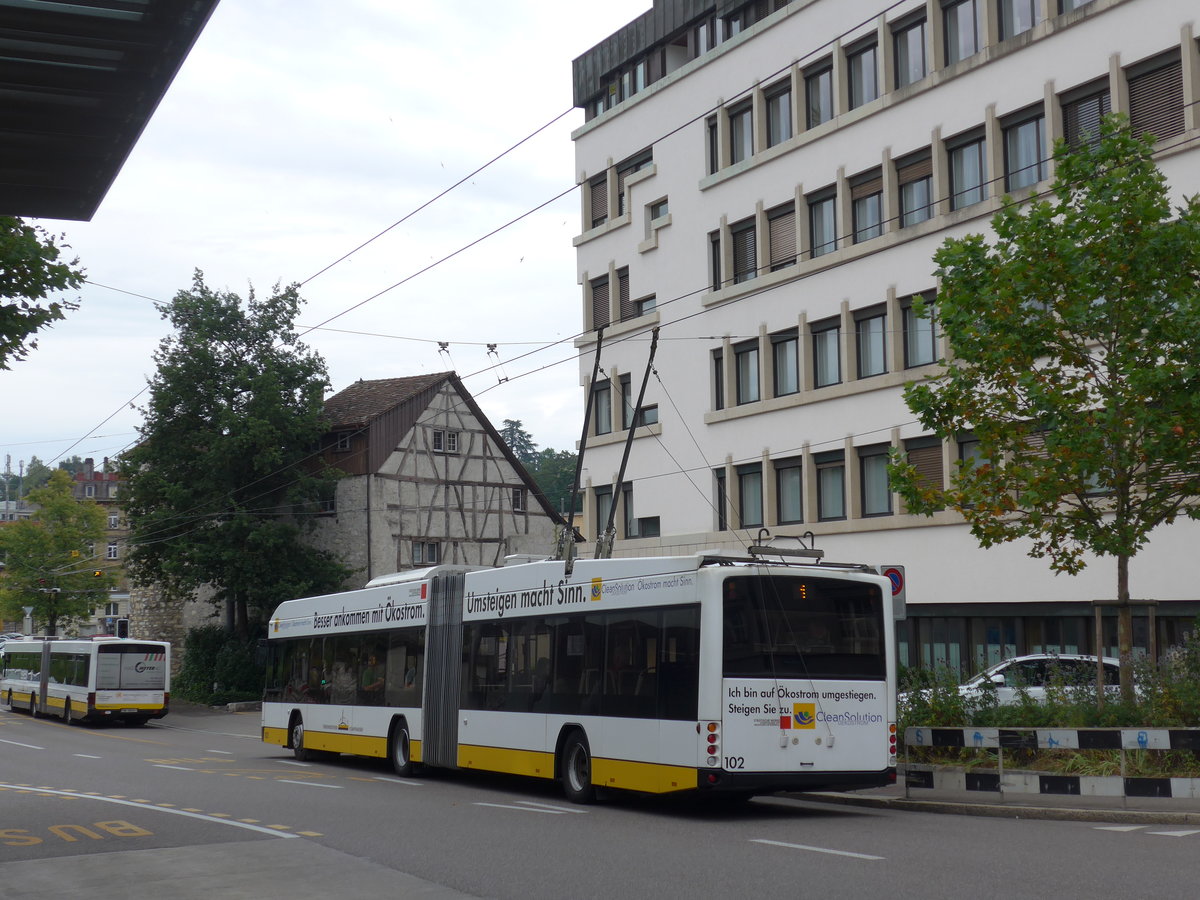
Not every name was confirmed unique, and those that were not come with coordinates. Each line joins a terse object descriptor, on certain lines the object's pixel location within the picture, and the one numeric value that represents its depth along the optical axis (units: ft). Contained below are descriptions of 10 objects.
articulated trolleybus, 50.83
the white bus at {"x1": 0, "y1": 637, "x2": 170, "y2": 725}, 141.69
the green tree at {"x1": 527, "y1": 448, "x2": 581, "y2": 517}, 353.57
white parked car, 61.46
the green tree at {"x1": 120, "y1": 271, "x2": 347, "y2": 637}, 169.89
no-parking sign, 58.49
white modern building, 90.02
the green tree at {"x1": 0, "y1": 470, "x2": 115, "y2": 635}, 258.78
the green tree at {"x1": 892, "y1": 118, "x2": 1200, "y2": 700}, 57.31
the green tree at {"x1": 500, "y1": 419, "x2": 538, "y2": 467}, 452.76
